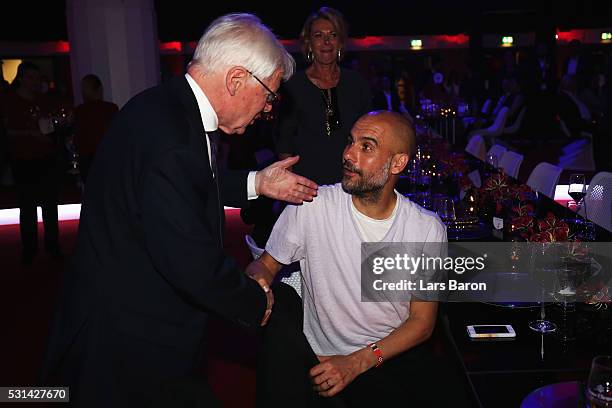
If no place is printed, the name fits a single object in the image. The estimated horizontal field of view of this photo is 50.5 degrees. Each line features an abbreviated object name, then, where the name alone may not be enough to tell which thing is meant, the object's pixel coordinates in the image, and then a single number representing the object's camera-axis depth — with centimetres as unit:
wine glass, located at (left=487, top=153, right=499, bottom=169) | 446
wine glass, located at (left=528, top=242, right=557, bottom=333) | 209
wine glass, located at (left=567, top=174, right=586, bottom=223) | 353
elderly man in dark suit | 173
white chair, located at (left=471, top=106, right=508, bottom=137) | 1106
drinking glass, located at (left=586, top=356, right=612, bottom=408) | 137
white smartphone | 204
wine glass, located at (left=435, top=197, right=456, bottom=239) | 354
